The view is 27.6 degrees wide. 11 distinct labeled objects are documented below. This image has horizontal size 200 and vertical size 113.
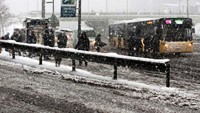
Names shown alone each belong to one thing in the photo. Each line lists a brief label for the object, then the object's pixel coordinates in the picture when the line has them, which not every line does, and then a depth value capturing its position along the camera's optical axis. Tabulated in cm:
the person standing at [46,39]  2191
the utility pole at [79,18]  2322
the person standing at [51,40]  2198
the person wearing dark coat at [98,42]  2561
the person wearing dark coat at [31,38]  2450
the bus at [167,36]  2914
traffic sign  2662
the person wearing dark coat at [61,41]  2191
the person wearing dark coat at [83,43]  1944
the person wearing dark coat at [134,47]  2971
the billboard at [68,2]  2646
